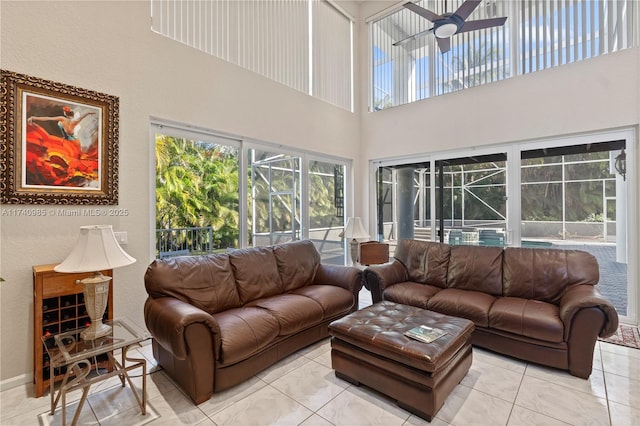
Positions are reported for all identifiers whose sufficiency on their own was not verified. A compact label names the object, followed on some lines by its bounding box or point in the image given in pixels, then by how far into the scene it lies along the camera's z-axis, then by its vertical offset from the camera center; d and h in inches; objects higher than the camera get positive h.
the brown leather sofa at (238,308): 83.0 -32.9
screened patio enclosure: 142.3 +5.6
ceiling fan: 123.0 +80.1
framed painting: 90.7 +23.9
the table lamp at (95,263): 79.3 -12.7
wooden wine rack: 88.2 -29.2
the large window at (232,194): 130.5 +10.5
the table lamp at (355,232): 175.9 -10.9
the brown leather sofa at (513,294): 94.4 -32.7
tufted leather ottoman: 76.2 -39.6
